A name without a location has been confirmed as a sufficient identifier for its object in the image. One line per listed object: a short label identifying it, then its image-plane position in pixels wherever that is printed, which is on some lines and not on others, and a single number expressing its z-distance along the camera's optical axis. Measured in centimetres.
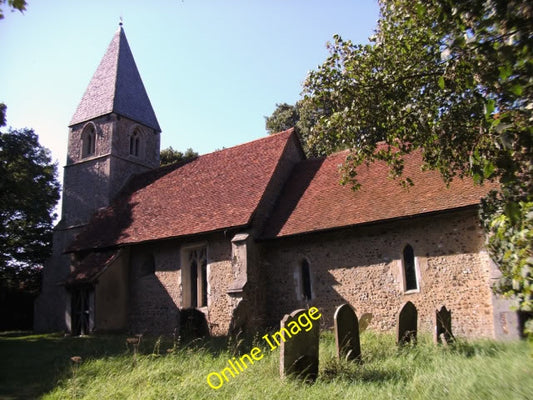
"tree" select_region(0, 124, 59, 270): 1875
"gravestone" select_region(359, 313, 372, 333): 1212
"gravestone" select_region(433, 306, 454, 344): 880
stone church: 1227
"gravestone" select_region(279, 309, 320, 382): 712
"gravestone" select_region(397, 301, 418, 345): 924
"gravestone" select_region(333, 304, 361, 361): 799
